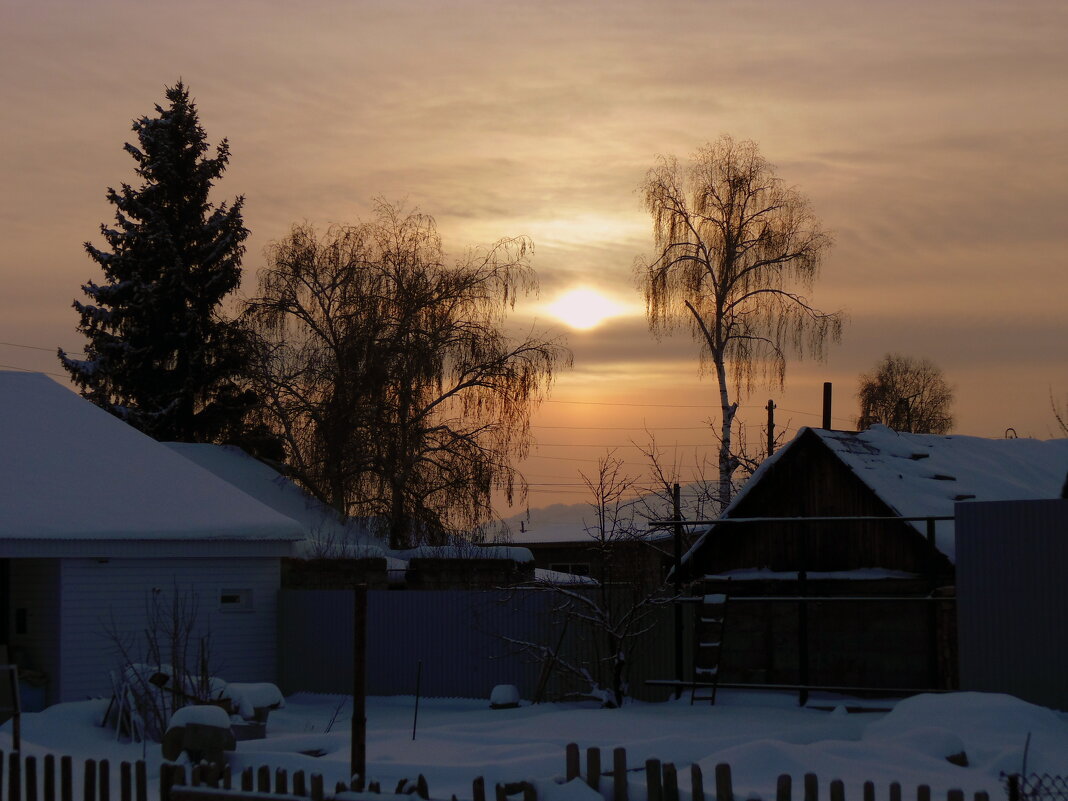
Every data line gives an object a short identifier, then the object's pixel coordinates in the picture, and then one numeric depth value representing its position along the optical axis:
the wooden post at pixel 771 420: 53.26
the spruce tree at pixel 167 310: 43.31
